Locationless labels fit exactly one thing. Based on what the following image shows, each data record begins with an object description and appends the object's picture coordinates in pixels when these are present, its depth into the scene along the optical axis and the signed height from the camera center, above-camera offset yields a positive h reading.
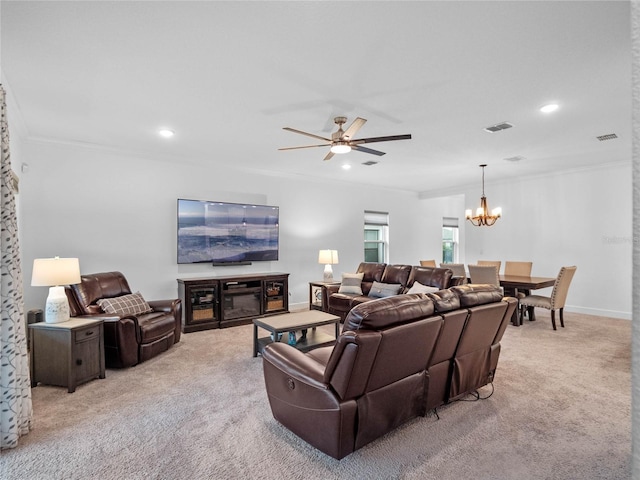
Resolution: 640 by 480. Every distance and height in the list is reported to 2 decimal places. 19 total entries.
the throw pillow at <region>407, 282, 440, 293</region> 5.02 -0.71
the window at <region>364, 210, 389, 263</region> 8.38 +0.06
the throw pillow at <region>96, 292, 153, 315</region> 4.03 -0.73
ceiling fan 3.29 +0.99
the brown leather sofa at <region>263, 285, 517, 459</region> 2.03 -0.83
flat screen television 5.61 +0.16
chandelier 6.27 +0.42
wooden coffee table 3.78 -0.93
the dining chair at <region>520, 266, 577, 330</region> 5.15 -0.88
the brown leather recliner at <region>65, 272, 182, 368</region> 3.62 -0.88
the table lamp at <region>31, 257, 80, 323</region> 3.25 -0.33
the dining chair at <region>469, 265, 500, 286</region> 5.43 -0.57
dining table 5.39 -0.72
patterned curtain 2.30 -0.53
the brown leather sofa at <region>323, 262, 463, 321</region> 5.25 -0.65
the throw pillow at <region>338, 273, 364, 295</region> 5.89 -0.73
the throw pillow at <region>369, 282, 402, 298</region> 5.51 -0.79
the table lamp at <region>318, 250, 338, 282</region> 6.55 -0.37
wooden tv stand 5.24 -0.91
